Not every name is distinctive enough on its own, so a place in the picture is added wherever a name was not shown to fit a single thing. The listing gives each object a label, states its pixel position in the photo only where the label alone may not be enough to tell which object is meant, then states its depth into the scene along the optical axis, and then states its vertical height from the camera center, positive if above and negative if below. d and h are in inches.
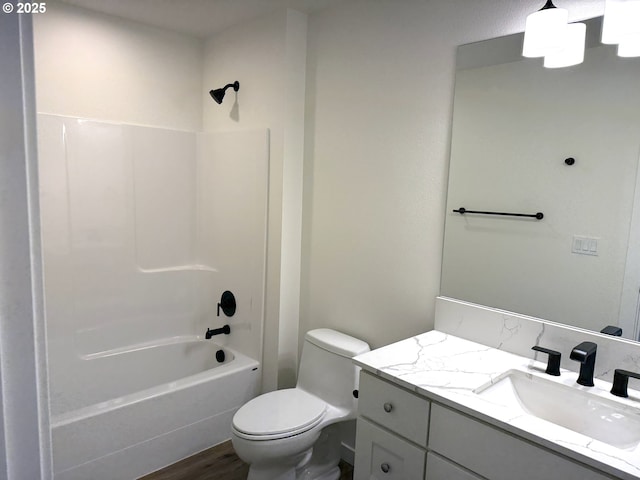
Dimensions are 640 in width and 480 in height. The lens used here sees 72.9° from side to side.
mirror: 58.1 +2.5
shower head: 109.3 +24.7
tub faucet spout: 115.3 -37.8
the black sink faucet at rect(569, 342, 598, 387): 54.7 -20.1
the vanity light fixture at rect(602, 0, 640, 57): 53.1 +22.3
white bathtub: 82.0 -48.0
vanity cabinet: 45.4 -29.2
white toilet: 75.3 -41.1
